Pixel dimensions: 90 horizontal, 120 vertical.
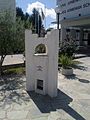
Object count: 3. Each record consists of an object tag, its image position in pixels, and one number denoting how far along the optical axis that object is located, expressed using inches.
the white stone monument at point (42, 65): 118.7
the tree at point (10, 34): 171.9
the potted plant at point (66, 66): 177.2
